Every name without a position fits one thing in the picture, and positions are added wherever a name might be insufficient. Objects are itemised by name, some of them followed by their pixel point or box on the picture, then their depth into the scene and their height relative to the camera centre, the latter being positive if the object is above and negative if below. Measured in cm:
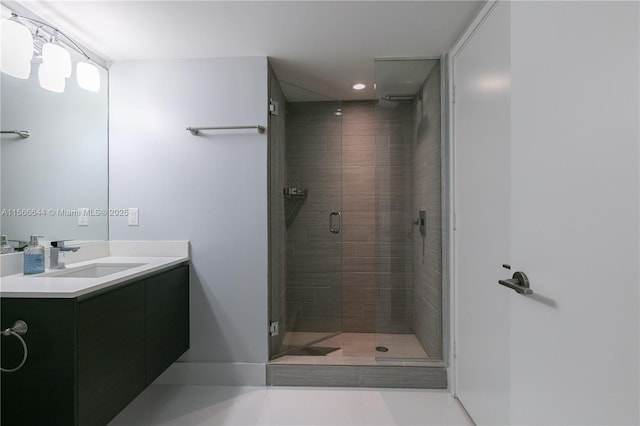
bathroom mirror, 160 +32
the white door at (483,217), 143 -2
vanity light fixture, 156 +90
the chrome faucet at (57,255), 172 -24
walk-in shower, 229 -9
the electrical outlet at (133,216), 228 -3
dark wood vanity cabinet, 120 -62
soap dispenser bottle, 156 -24
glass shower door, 264 -5
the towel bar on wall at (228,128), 222 +62
